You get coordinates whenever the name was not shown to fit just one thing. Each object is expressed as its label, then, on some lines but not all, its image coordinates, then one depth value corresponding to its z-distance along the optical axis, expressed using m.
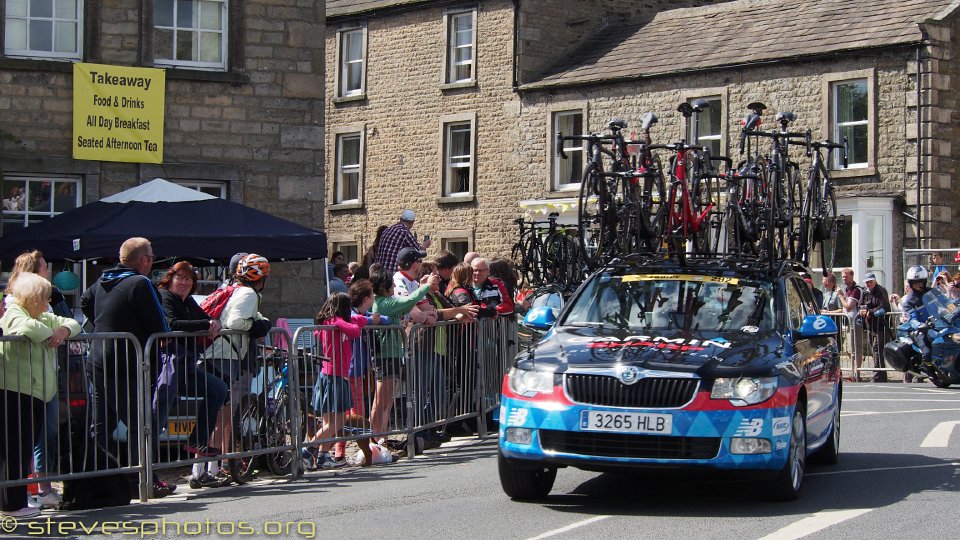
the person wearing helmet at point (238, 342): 11.27
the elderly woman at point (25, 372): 9.55
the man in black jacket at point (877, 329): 23.94
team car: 9.30
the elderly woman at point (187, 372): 10.72
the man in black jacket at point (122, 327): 10.27
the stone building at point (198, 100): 19.70
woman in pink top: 12.20
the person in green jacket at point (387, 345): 12.84
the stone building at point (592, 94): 32.00
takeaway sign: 19.86
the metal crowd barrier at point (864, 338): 23.97
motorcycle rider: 22.67
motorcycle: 21.69
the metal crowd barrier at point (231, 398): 10.11
